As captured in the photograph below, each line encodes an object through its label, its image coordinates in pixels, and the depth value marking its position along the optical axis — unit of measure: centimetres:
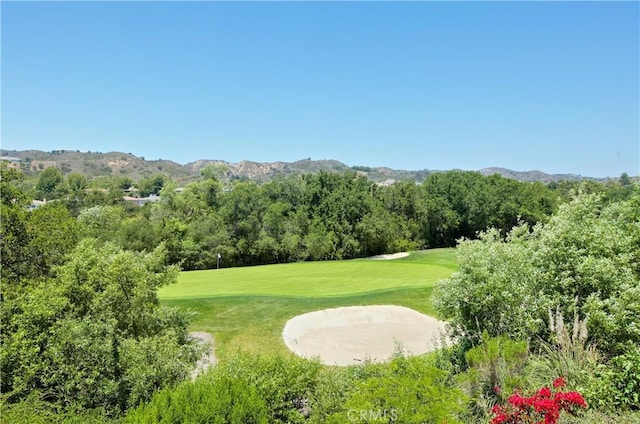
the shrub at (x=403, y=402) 449
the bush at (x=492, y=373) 617
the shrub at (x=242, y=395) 521
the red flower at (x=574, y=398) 516
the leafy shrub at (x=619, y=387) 588
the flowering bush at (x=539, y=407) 493
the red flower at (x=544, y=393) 516
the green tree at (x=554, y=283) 709
